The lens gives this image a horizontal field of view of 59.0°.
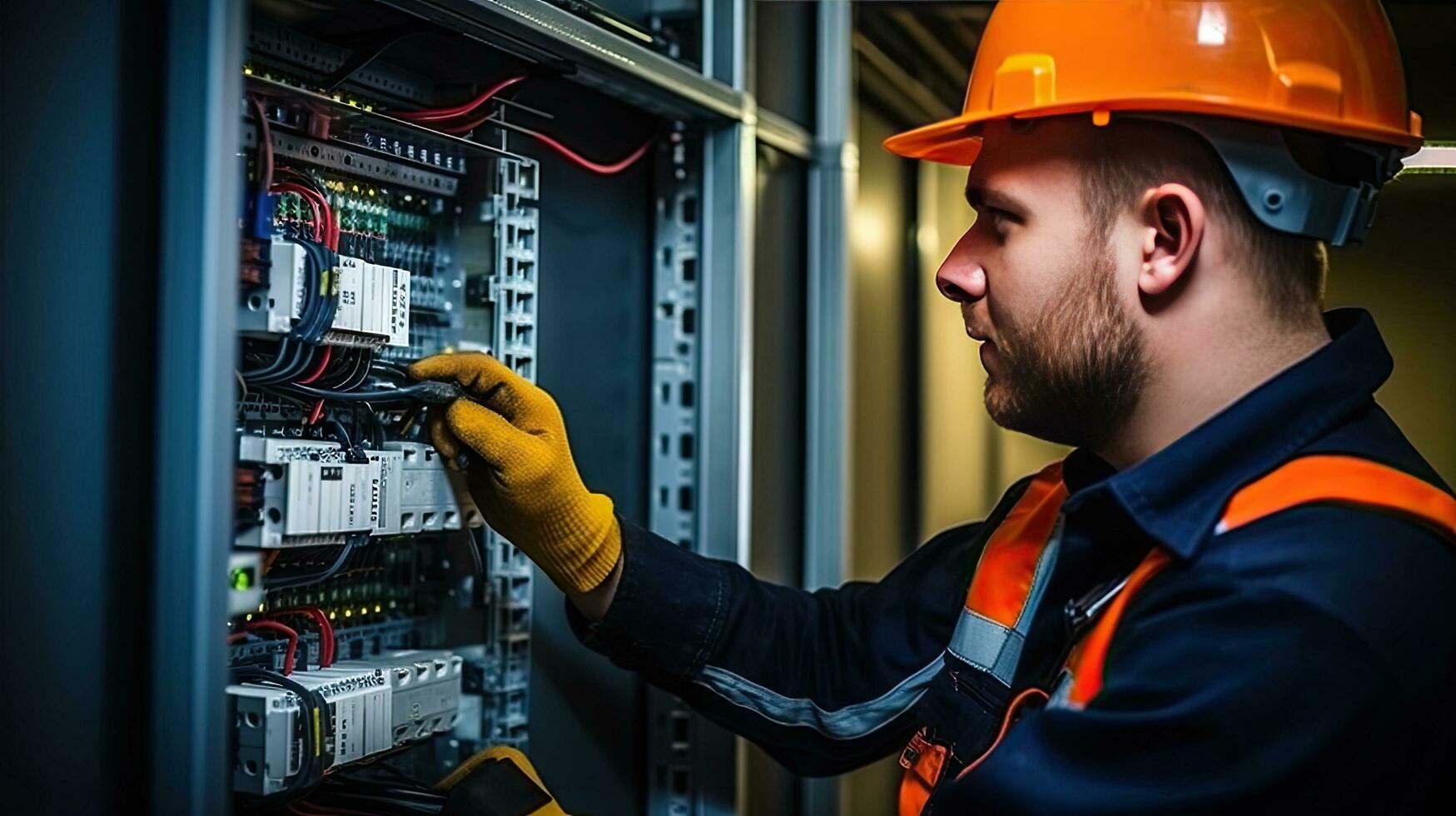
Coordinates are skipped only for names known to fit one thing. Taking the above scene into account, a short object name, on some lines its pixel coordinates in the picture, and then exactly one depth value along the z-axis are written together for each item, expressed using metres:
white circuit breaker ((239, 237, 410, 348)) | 1.05
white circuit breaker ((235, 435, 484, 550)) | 1.07
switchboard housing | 0.92
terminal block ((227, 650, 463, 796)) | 1.04
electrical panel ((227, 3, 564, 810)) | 1.07
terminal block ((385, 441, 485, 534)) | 1.26
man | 0.99
